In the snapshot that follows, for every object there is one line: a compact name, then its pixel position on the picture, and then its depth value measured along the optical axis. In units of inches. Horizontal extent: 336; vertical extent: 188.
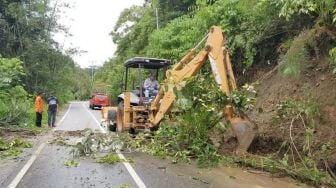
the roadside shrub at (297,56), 491.8
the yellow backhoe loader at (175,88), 424.8
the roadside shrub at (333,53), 332.5
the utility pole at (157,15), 1413.9
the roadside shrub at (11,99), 774.5
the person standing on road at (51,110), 955.3
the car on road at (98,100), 1978.8
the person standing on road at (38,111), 916.0
